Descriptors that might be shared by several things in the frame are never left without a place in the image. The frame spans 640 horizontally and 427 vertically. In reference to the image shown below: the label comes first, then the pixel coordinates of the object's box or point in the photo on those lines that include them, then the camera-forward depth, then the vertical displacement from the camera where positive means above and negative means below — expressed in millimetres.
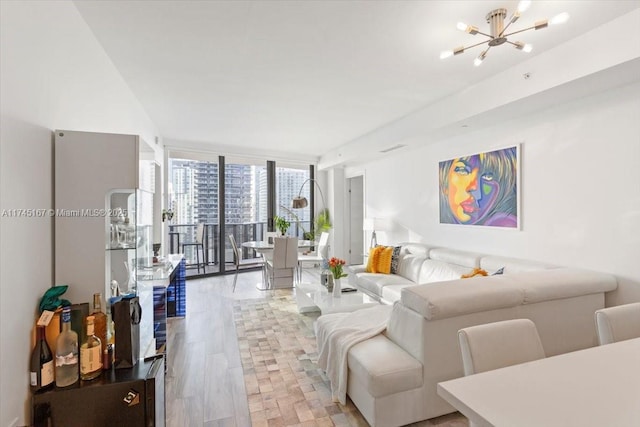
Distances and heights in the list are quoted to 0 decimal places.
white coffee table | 3414 -961
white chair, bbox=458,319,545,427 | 1386 -577
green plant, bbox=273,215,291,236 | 6273 -143
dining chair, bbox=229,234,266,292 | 7188 -1015
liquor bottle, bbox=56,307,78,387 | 1443 -620
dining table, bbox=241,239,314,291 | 5672 -532
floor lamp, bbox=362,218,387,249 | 5995 -126
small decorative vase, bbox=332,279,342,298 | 3902 -874
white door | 7969 -39
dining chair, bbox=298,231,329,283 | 6434 -779
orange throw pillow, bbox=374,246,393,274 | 4902 -675
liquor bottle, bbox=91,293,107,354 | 1574 -509
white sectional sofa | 1983 -780
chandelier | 2090 +1271
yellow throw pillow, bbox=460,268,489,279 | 3308 -581
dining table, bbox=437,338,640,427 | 987 -610
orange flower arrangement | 3926 -620
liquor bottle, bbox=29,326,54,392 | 1439 -663
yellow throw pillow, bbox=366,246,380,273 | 5016 -667
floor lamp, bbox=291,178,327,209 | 6121 +281
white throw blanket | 2297 -903
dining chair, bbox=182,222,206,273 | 6746 -501
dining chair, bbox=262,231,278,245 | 6227 -379
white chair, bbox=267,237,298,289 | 5418 -757
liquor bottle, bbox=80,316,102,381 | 1503 -649
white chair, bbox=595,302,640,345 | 1603 -543
